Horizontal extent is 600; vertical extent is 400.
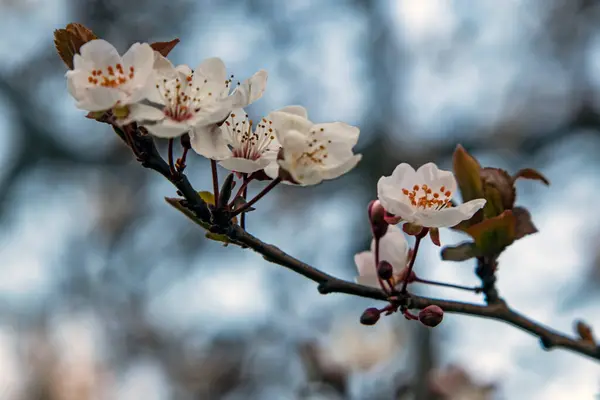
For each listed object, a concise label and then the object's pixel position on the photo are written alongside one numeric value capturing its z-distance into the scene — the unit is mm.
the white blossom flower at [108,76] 525
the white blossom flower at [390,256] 577
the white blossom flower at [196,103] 528
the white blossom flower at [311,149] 536
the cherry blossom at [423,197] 545
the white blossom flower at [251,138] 546
